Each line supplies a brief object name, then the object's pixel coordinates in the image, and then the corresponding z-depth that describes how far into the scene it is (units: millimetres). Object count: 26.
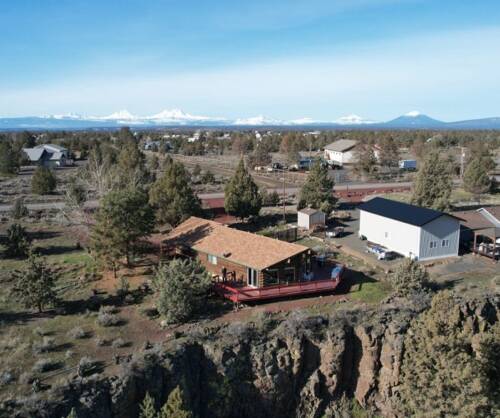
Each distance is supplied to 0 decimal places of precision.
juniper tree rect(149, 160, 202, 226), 36875
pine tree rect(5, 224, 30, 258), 32688
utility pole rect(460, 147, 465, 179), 71875
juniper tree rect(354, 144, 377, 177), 75312
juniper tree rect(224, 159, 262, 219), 40656
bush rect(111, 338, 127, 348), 20109
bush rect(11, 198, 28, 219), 44812
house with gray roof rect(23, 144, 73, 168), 91750
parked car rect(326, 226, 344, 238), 38656
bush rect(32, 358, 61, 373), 18062
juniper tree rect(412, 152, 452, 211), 43906
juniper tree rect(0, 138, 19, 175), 72188
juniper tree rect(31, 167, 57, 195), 58719
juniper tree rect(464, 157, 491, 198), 54706
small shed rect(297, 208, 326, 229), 40406
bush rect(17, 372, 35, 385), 17250
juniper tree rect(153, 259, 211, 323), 22422
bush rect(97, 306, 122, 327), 22203
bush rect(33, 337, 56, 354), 19645
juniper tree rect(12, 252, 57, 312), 23250
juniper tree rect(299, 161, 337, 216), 43688
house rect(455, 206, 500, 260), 33844
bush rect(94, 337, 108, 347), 20281
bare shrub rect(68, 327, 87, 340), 21047
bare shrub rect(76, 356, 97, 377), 17609
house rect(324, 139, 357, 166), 95125
